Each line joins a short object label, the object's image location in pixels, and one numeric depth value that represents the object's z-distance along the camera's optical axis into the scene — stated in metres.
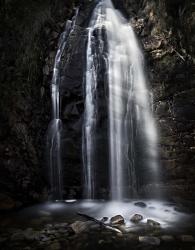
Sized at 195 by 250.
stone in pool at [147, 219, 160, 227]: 7.00
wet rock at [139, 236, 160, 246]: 6.07
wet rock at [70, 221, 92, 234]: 6.80
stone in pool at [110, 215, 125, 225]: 7.20
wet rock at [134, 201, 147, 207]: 8.75
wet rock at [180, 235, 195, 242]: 6.18
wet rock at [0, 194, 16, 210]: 8.29
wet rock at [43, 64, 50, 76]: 10.57
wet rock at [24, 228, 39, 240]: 6.39
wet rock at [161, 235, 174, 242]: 6.22
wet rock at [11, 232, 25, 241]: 6.34
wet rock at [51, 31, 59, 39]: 11.43
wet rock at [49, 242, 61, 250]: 5.87
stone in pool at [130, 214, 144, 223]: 7.39
